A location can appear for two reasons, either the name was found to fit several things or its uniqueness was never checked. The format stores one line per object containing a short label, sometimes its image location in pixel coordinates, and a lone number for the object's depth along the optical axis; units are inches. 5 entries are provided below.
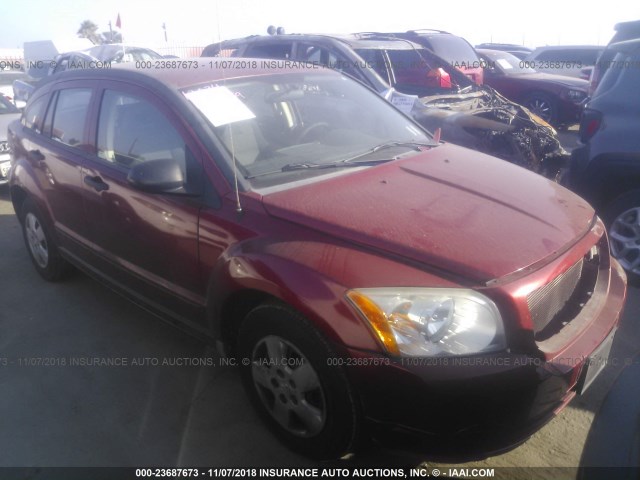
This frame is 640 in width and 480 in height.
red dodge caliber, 75.2
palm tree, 1974.0
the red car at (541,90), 384.2
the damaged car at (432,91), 220.7
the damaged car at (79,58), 503.0
